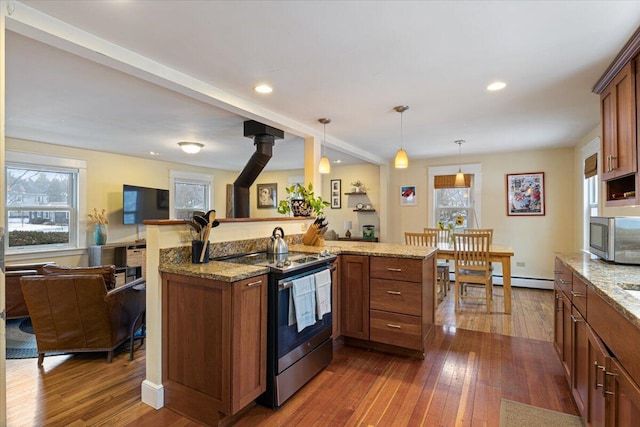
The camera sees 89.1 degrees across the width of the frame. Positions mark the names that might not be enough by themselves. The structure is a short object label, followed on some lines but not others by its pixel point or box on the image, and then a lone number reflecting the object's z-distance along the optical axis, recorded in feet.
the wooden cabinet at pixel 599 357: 3.73
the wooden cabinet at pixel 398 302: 8.91
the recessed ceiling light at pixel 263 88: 8.72
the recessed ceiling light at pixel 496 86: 8.57
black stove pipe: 11.83
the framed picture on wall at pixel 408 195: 20.63
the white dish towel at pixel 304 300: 7.13
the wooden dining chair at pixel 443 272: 14.92
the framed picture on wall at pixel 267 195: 25.52
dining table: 12.96
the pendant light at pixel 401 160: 11.16
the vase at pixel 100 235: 16.67
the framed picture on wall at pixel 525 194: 17.29
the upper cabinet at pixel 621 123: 6.59
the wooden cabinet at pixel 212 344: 6.05
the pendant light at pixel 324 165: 12.06
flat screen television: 18.02
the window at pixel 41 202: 14.75
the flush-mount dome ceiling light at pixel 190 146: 15.61
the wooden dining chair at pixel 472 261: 13.17
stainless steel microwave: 6.73
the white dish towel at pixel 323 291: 7.88
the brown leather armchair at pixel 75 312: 8.45
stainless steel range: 6.82
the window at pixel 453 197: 18.84
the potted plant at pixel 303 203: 11.80
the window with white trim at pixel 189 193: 21.84
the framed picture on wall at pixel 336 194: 23.02
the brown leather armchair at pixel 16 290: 11.21
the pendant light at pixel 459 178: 15.61
